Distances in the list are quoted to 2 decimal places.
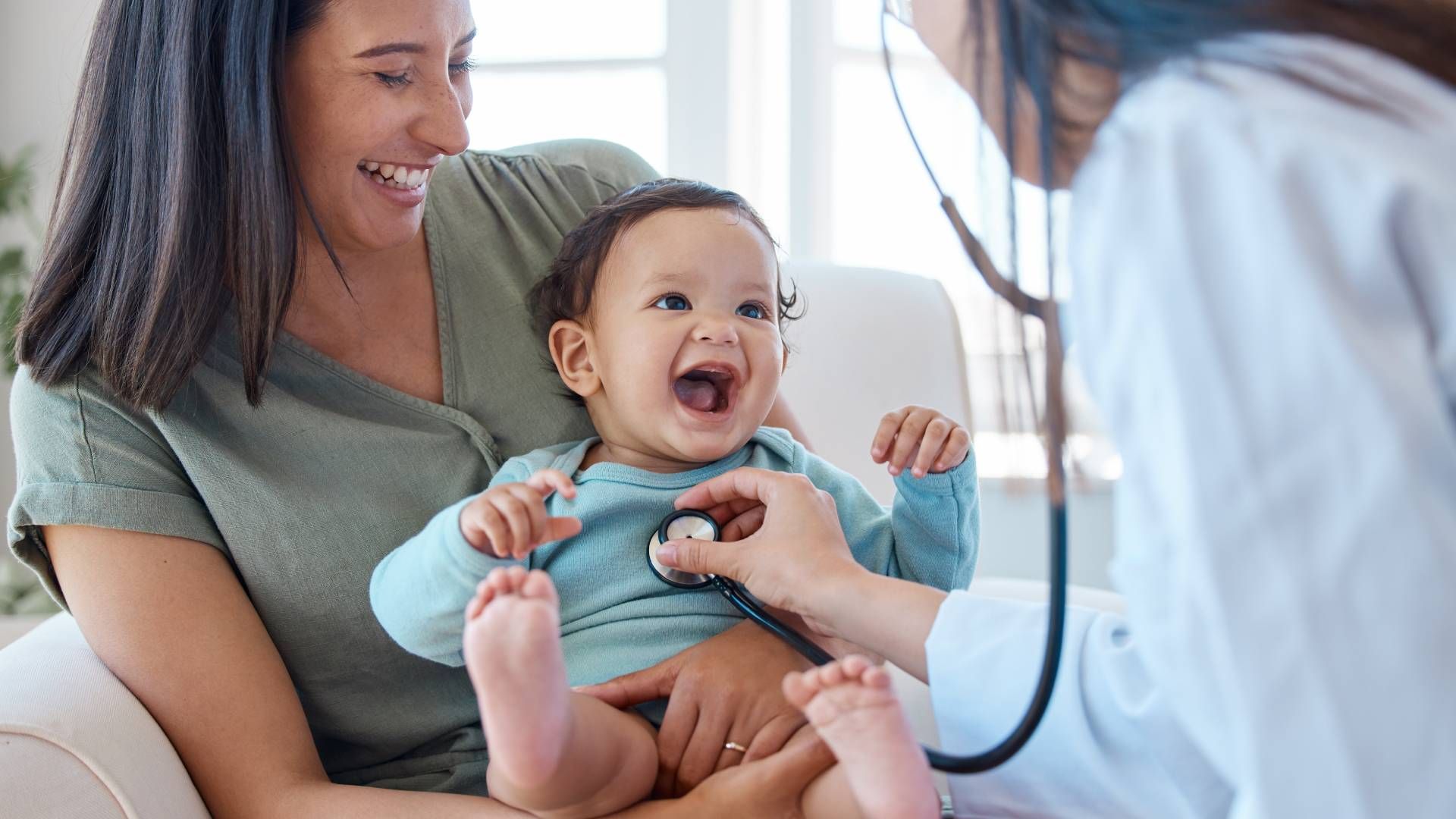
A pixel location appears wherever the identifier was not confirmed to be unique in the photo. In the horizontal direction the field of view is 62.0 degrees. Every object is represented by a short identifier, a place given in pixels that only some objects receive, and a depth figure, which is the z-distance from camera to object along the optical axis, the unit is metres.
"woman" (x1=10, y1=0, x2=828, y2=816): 1.17
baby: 1.07
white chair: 1.06
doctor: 0.64
